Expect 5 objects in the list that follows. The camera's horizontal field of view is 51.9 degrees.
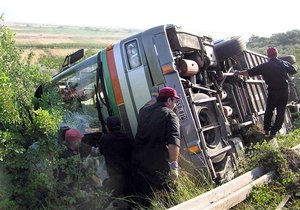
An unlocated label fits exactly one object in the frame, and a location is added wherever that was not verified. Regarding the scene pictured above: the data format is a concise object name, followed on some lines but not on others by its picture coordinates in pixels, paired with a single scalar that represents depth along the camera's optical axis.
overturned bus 4.04
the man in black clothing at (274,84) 5.26
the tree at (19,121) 3.38
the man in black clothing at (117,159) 4.00
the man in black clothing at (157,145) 3.55
